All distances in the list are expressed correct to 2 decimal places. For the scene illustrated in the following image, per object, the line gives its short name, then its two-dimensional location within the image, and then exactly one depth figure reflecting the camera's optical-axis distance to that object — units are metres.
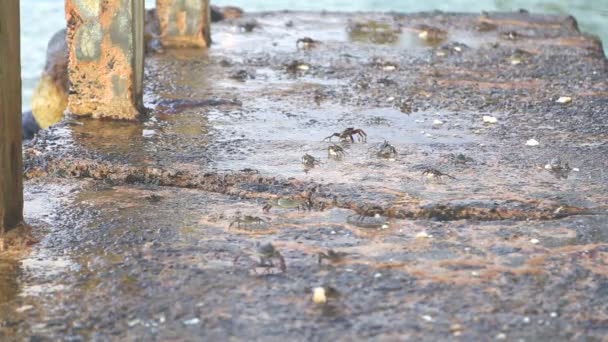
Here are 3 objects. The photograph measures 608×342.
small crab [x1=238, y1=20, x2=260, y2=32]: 18.41
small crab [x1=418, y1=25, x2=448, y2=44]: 17.86
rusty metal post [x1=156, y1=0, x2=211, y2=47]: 16.30
